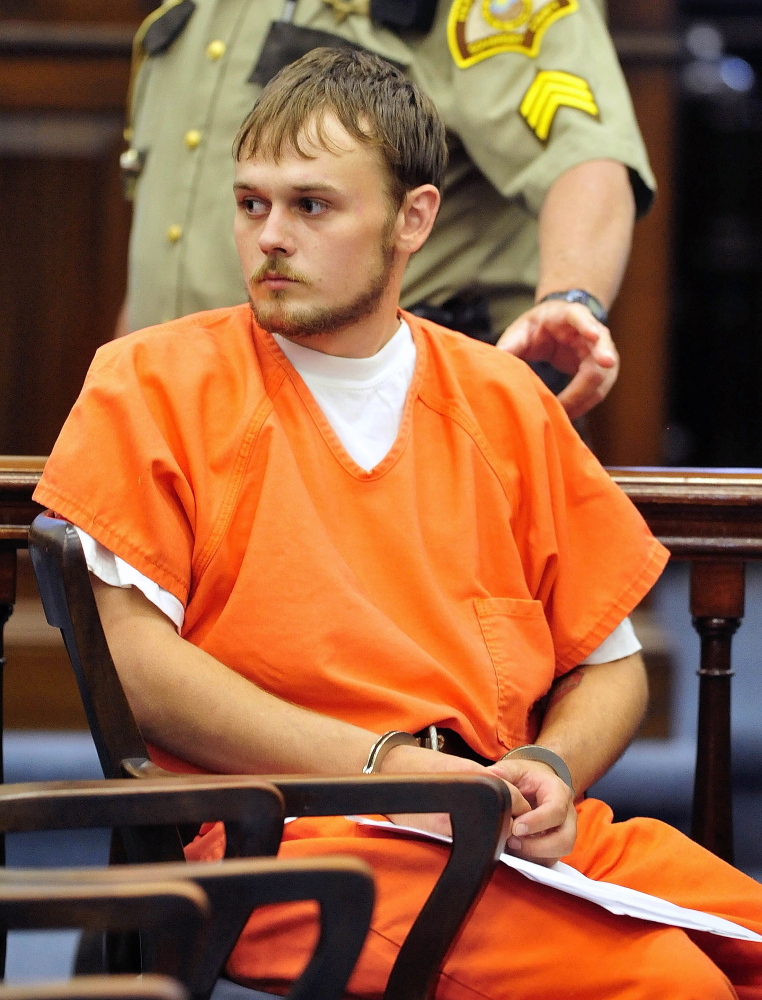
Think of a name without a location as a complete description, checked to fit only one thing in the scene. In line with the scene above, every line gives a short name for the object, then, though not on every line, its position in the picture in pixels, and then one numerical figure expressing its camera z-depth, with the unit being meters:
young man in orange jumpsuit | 6.47
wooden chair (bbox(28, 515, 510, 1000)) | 6.33
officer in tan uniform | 6.99
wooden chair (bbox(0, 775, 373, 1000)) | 5.56
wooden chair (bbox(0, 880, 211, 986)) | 5.14
